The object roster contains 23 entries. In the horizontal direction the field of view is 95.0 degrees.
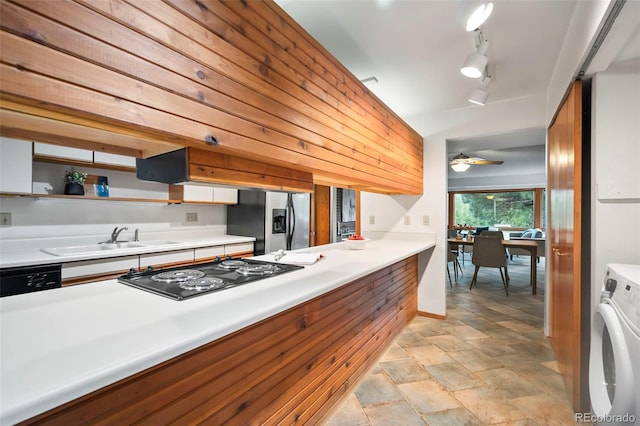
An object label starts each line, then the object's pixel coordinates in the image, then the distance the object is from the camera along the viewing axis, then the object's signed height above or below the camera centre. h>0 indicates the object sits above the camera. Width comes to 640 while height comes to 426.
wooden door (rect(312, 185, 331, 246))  5.37 +0.01
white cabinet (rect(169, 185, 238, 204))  3.37 +0.24
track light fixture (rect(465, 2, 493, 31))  1.60 +1.13
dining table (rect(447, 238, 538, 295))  4.59 -0.51
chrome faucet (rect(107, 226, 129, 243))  2.93 -0.20
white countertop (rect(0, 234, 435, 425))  0.58 -0.33
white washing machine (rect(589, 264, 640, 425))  1.10 -0.57
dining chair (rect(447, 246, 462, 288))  5.09 -0.75
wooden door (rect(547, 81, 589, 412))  1.74 -0.26
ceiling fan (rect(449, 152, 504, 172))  4.81 +0.89
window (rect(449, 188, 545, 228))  8.38 +0.21
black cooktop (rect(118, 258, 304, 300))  1.21 -0.31
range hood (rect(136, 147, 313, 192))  1.16 +0.20
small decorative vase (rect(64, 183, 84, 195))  2.63 +0.23
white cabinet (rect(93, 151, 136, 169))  2.67 +0.51
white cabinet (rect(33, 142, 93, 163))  2.37 +0.52
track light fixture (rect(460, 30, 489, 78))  1.97 +1.05
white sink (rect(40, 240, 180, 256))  2.44 -0.31
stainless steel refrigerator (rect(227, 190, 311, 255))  3.83 -0.07
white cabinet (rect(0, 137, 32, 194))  2.18 +0.36
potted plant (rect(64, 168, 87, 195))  2.63 +0.30
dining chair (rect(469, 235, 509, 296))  4.60 -0.61
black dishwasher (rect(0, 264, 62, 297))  1.93 -0.45
